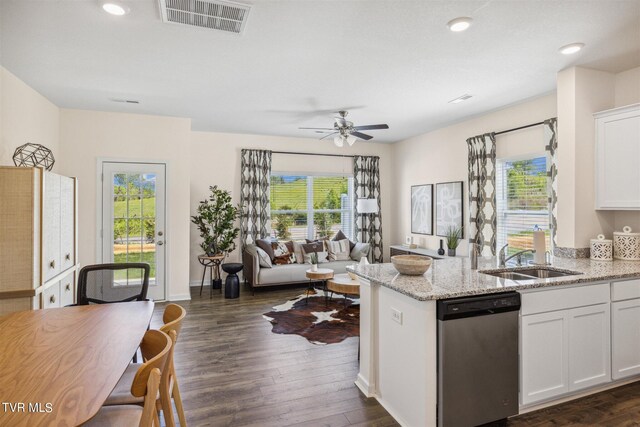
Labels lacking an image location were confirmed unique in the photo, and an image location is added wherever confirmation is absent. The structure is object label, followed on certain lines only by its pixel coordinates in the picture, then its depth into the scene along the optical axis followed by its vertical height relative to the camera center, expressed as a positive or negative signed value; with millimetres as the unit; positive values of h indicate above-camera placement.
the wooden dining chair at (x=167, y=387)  1553 -900
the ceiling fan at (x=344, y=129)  4786 +1224
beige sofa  5551 -991
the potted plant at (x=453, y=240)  5410 -425
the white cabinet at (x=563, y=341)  2244 -896
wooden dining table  1080 -631
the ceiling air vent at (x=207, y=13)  2258 +1431
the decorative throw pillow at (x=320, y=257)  6158 -806
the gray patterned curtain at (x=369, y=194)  7020 +434
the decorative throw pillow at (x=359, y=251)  6504 -722
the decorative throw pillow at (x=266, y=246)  5832 -562
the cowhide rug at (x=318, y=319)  3734 -1336
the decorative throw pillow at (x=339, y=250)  6398 -699
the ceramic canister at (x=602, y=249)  3141 -333
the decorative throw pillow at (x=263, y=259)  5602 -754
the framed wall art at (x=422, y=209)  6215 +105
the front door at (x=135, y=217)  4863 -42
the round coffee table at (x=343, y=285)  4199 -915
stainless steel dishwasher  1986 -896
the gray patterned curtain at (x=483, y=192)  4805 +329
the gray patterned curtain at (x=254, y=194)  6184 +387
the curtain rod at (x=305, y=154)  6549 +1234
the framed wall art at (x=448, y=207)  5488 +130
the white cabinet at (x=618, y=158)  2980 +524
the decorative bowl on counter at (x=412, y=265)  2446 -377
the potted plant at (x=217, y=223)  5516 -150
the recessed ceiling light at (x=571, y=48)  2824 +1436
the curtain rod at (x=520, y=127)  4213 +1162
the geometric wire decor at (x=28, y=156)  3288 +601
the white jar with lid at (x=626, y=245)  3076 -287
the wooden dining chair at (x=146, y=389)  1213 -656
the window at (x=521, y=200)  4309 +190
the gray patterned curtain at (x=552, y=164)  3961 +604
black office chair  2592 -590
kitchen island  2033 -826
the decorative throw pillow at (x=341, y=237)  6645 -462
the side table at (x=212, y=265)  5426 -864
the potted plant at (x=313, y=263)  5145 -761
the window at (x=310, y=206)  6652 +170
